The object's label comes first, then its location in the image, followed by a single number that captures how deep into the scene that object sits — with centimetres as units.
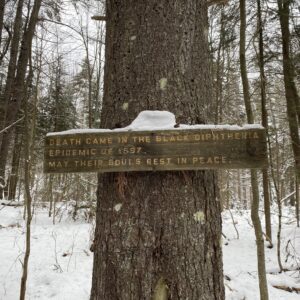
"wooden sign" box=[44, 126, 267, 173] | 163
